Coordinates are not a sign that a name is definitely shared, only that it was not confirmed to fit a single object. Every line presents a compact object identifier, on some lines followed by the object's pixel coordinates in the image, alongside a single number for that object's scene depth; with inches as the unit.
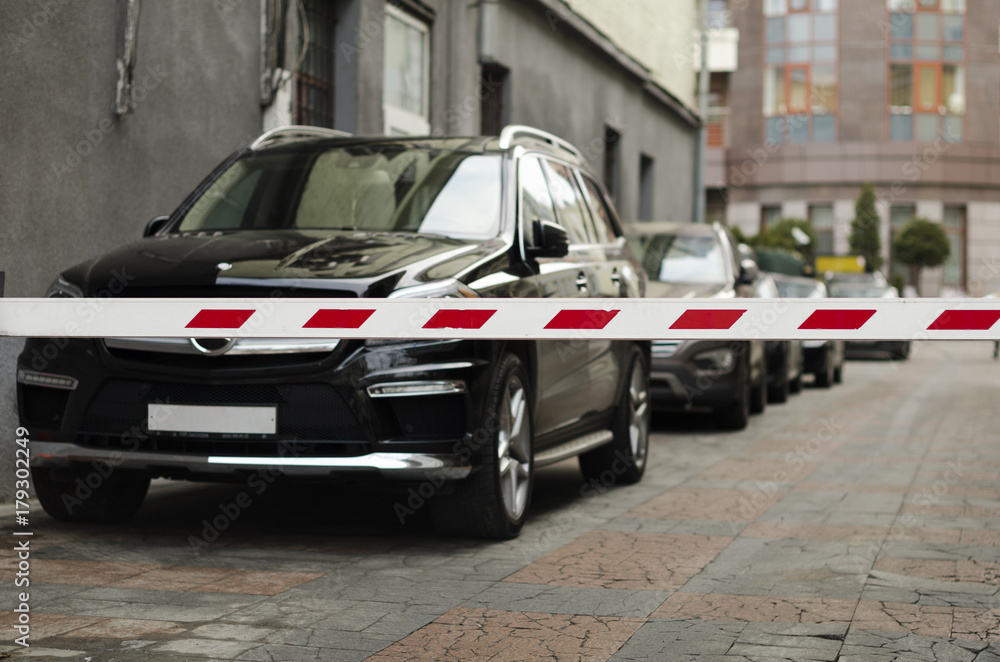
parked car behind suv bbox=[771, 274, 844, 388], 776.9
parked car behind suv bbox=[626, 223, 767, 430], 470.3
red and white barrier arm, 181.5
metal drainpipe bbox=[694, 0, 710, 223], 1112.2
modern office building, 2635.3
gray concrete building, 304.0
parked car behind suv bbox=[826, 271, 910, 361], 1169.4
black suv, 218.8
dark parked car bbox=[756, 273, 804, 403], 622.8
